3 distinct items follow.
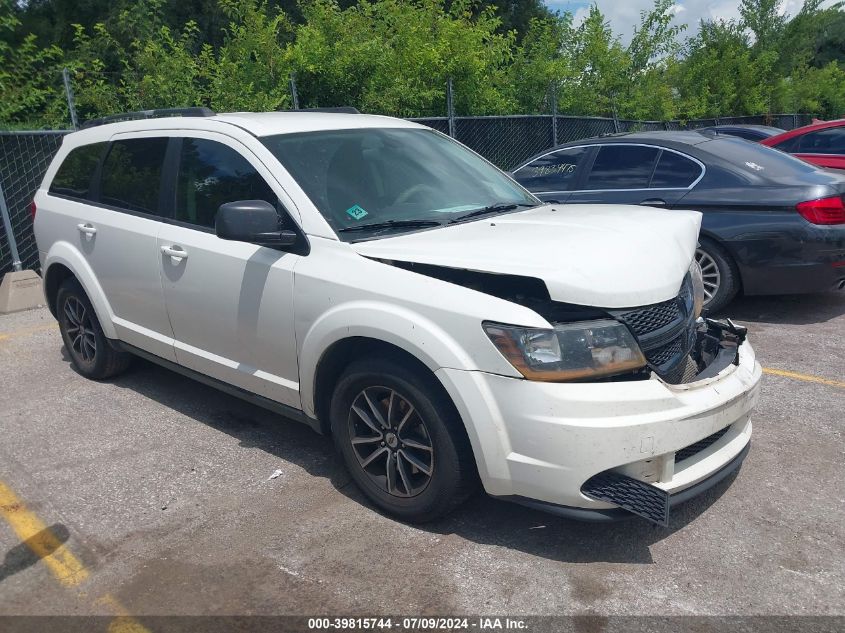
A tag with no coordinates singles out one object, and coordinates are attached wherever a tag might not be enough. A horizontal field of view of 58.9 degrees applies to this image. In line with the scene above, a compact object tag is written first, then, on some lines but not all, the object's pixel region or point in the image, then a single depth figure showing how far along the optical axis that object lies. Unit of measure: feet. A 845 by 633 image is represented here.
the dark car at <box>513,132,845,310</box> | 20.29
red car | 34.68
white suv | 9.71
